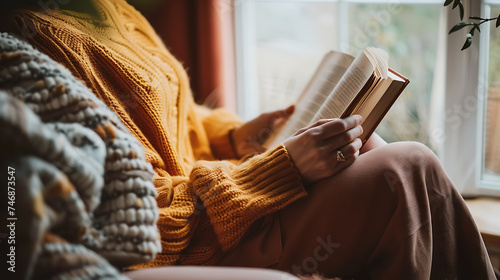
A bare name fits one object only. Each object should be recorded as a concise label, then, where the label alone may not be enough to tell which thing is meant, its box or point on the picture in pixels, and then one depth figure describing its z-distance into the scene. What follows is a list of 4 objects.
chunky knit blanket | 0.49
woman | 0.80
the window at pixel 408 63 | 1.27
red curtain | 1.52
